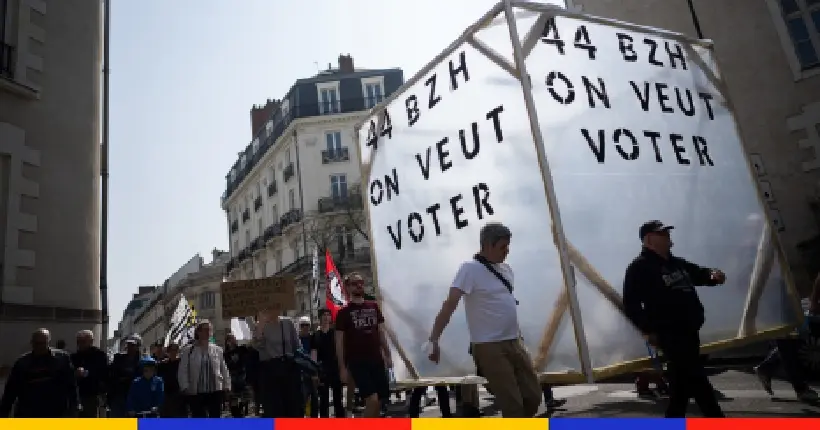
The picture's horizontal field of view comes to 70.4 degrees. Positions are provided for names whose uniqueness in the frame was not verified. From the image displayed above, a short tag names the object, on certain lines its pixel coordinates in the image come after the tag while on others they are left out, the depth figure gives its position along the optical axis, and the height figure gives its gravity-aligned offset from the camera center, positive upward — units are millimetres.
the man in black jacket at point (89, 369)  6863 +411
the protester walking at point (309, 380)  7488 -44
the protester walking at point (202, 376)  6758 +169
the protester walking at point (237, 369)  11227 +320
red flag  10382 +1419
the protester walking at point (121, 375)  7619 +333
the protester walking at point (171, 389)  7914 +85
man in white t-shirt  3480 +172
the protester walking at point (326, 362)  7471 +150
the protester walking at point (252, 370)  7888 +199
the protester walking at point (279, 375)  5777 +51
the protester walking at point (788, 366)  5160 -476
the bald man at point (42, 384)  5078 +245
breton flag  13914 +1668
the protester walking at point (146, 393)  7102 +62
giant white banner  3637 +1098
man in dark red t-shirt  5367 +192
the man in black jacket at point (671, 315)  3463 +77
